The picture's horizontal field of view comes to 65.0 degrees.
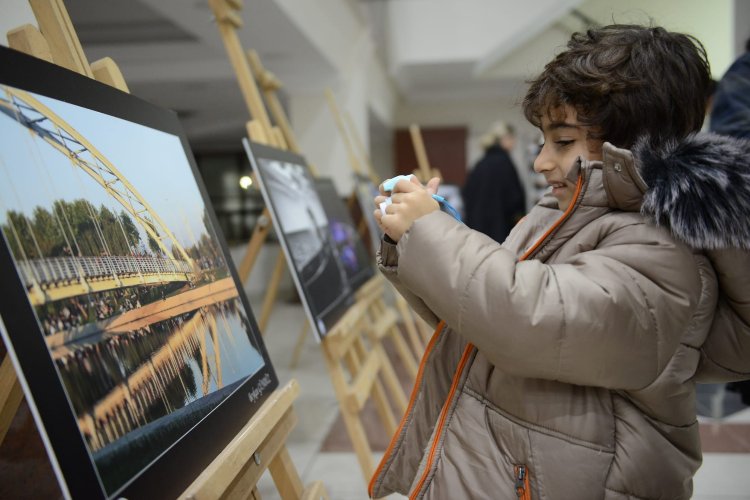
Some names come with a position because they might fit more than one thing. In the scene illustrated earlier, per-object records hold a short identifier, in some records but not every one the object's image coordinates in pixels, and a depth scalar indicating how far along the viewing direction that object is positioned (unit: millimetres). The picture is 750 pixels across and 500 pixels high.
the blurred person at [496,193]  4156
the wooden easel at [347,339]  1550
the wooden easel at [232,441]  765
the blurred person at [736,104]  1601
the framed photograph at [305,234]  1505
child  716
